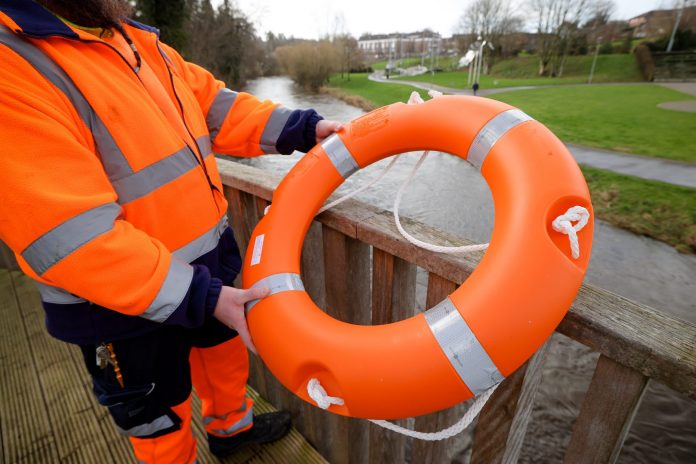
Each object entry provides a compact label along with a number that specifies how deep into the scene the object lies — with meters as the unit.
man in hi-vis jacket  0.67
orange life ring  0.66
